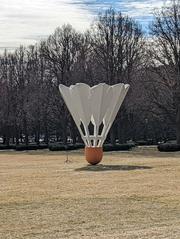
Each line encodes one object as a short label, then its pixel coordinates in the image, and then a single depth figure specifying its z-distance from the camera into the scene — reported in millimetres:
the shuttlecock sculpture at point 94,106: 25938
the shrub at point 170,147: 40969
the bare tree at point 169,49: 44912
